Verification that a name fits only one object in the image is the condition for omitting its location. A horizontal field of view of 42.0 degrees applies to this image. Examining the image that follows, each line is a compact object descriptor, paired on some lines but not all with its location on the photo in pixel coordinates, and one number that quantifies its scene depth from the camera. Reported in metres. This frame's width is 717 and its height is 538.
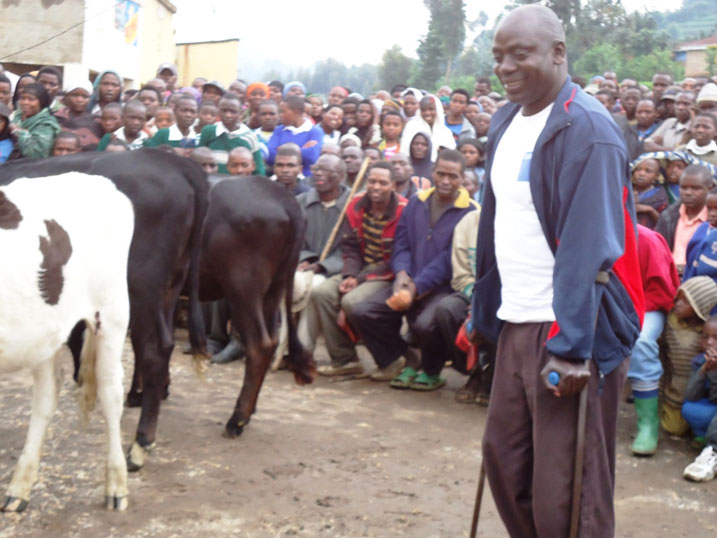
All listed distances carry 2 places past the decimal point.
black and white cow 4.08
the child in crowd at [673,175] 7.66
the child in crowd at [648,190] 7.49
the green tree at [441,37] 37.75
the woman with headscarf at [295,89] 14.36
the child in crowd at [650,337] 5.81
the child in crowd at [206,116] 9.79
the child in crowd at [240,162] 7.66
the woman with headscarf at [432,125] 10.95
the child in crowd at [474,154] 9.52
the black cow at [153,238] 4.98
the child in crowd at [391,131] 10.58
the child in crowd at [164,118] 10.01
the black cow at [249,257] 6.00
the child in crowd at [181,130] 8.91
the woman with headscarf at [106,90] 10.58
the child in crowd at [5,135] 7.82
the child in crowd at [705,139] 8.49
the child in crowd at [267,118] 10.82
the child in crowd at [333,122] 11.66
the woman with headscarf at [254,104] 11.87
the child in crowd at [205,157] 7.58
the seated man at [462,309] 6.80
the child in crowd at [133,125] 9.05
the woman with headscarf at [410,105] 12.57
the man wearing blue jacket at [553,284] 2.86
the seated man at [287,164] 7.89
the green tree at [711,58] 34.75
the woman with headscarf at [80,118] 9.08
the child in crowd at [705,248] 6.06
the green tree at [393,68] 40.78
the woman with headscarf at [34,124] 7.82
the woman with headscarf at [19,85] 11.20
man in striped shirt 7.50
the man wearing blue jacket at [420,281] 7.07
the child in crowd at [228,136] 8.26
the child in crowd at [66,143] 7.46
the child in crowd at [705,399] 5.46
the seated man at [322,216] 7.75
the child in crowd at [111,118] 9.27
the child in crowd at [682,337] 5.89
